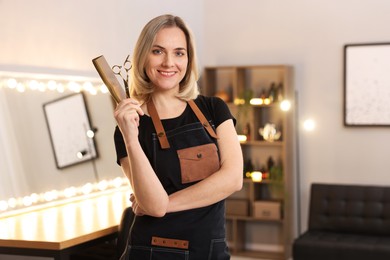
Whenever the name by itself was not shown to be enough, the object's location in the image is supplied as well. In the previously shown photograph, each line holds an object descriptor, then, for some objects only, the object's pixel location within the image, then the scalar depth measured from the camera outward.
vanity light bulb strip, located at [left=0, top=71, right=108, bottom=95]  3.67
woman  1.81
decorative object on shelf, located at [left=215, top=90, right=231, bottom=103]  6.30
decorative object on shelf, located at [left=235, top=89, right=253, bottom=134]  6.14
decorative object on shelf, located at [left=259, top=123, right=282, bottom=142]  6.16
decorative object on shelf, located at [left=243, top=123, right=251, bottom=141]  6.22
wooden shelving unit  6.10
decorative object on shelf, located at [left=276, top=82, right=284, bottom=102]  6.11
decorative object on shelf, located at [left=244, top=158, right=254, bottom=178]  6.24
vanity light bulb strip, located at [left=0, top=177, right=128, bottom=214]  3.58
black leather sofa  5.28
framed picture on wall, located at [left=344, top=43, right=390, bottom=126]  5.86
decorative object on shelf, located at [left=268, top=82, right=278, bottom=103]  6.12
